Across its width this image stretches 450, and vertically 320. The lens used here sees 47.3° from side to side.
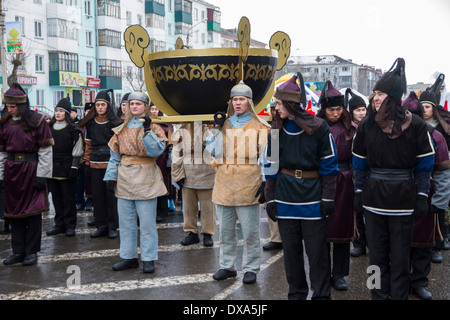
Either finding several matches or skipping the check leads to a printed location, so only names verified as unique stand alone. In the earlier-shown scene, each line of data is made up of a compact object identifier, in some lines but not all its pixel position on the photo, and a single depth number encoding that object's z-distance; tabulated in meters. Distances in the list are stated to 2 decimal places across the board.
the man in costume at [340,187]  5.14
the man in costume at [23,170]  6.14
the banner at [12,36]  20.11
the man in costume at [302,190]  4.41
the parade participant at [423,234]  4.95
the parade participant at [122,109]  9.19
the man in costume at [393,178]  4.22
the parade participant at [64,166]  7.80
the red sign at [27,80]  32.01
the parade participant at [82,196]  9.85
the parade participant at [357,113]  6.37
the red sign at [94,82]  38.88
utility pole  20.31
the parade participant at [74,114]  10.79
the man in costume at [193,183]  6.88
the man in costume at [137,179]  5.69
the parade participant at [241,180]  5.27
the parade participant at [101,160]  7.53
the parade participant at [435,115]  6.30
